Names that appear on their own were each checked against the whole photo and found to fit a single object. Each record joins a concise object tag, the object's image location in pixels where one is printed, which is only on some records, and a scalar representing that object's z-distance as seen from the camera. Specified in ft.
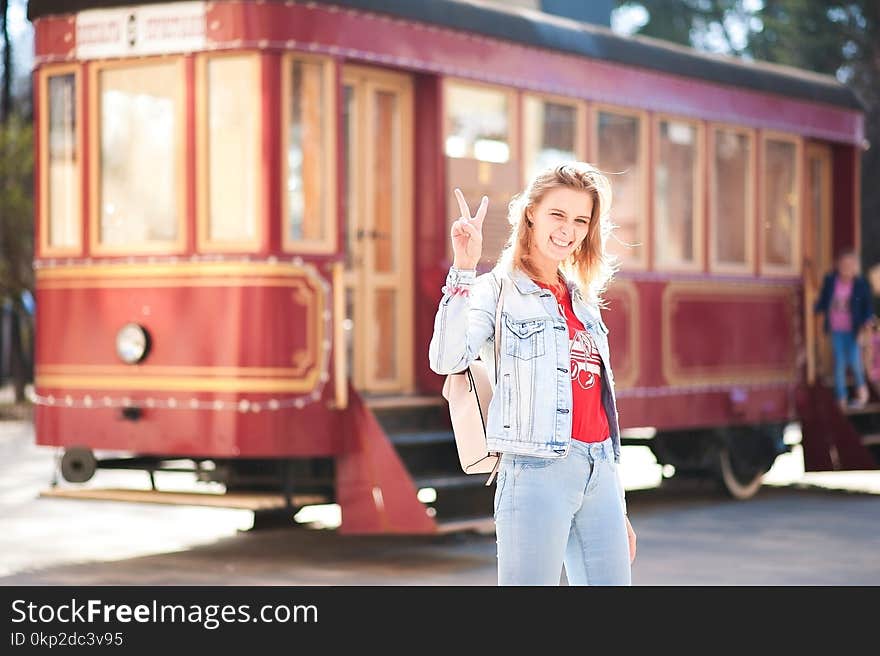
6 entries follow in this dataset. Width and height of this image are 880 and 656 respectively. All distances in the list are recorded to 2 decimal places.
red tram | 33.76
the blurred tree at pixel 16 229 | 91.61
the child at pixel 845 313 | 48.29
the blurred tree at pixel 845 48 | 107.24
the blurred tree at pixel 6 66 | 95.71
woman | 16.26
